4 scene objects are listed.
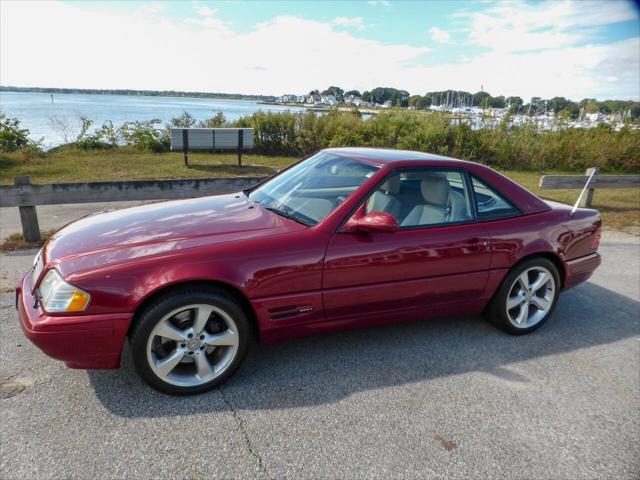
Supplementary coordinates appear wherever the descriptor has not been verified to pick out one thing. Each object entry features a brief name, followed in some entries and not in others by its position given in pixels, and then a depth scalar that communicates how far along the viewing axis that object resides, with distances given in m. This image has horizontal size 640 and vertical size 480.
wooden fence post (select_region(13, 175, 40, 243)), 5.46
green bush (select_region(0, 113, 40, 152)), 12.31
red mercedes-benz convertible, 2.56
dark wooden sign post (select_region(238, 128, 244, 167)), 12.16
